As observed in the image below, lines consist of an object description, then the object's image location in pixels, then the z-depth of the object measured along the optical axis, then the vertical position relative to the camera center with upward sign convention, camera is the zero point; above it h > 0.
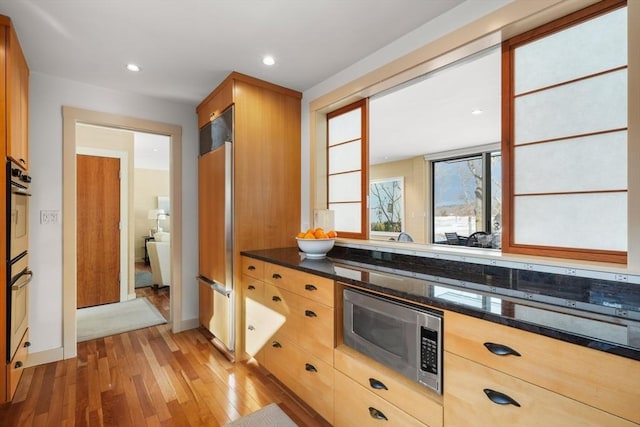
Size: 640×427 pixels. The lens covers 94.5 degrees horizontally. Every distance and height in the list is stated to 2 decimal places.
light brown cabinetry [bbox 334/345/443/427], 1.21 -0.84
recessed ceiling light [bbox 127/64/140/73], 2.36 +1.17
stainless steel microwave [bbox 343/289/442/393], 1.21 -0.57
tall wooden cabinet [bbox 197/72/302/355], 2.50 +0.44
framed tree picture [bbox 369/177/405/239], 7.53 +0.14
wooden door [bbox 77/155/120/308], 3.87 -0.25
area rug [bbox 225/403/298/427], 1.12 -0.81
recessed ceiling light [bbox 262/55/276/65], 2.24 +1.17
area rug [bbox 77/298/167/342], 3.10 -1.25
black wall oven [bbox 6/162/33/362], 1.81 -0.31
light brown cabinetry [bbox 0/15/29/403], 1.78 +0.56
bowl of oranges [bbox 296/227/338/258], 2.27 -0.24
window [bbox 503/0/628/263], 1.27 +0.36
